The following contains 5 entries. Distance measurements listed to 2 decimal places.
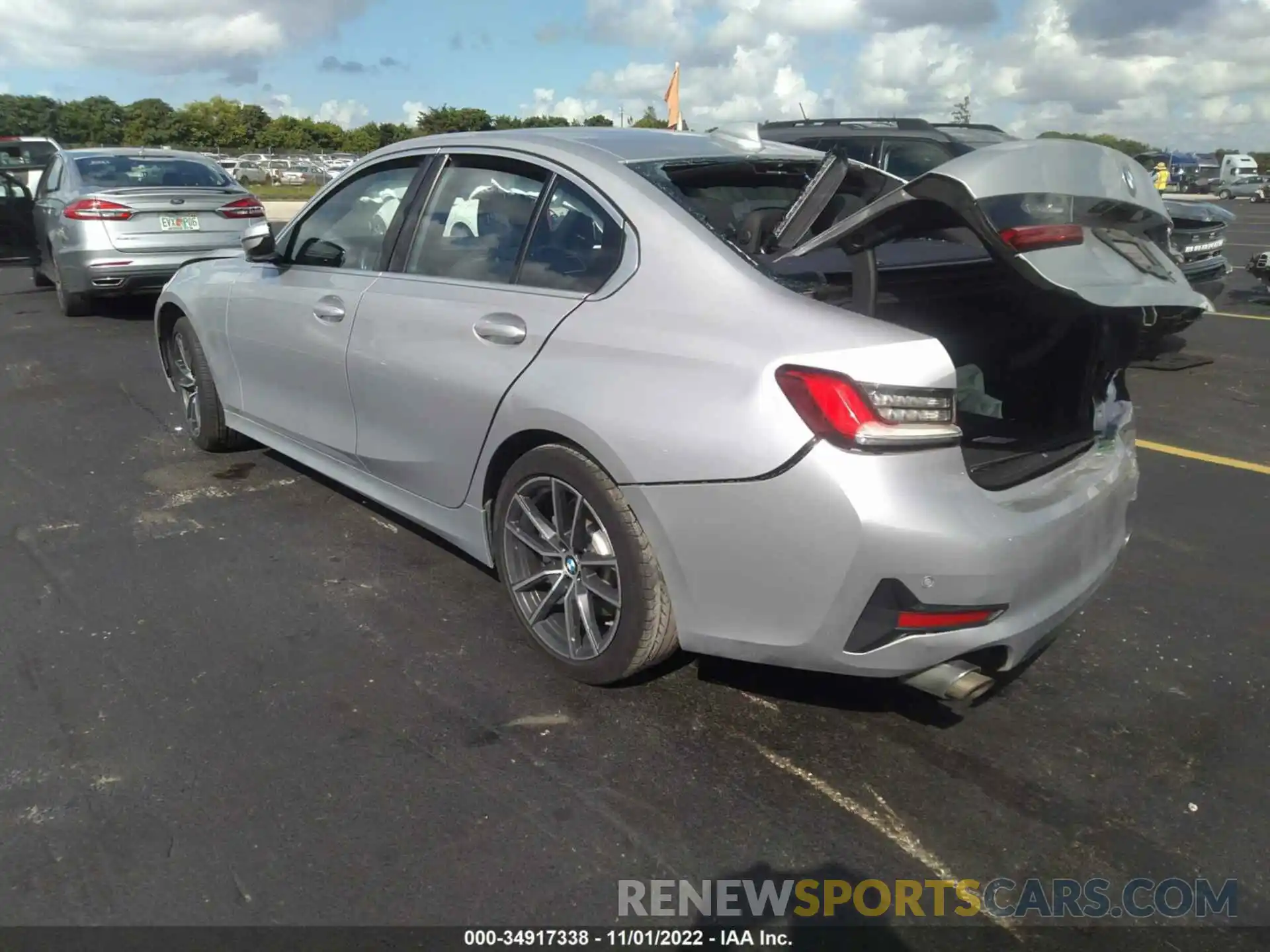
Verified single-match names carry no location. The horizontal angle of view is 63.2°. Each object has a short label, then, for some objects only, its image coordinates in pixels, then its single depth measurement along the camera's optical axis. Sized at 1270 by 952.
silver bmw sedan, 2.55
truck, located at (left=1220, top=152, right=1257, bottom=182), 45.38
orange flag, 14.55
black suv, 8.27
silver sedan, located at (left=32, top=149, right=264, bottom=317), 9.45
